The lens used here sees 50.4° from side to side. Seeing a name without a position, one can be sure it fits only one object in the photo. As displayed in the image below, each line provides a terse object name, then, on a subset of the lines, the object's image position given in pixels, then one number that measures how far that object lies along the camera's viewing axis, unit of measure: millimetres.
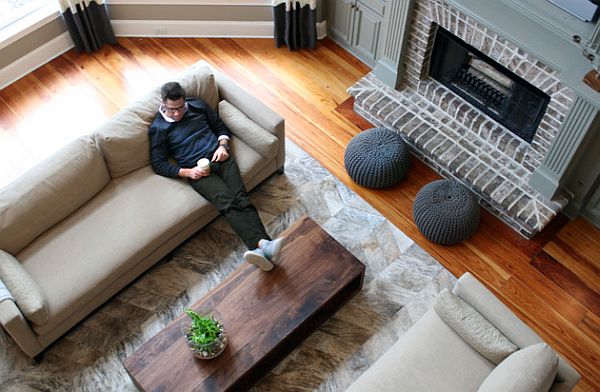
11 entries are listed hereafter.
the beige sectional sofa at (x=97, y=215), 3541
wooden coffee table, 3297
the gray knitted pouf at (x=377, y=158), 4289
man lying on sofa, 3914
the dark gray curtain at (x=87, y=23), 4906
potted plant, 3172
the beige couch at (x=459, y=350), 3107
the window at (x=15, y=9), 4840
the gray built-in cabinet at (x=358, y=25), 4797
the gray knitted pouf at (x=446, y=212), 4035
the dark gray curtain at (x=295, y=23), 4965
